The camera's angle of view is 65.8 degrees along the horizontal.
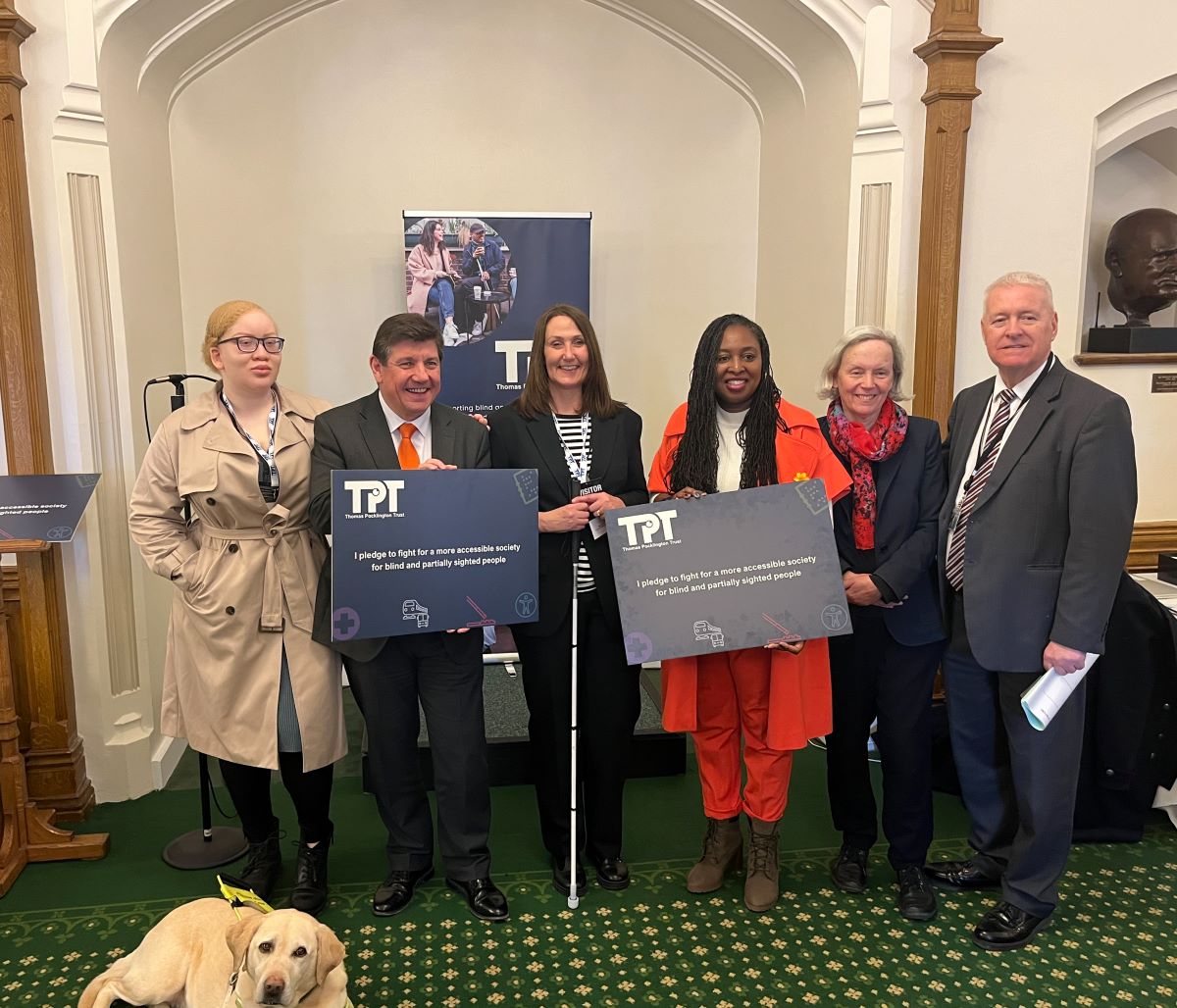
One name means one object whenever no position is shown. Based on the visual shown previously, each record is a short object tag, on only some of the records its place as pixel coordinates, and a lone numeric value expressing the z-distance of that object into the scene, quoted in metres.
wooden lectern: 2.83
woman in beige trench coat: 2.39
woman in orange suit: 2.46
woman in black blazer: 2.50
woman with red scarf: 2.48
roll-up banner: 4.12
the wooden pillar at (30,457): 3.00
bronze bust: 3.99
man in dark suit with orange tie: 2.39
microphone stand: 2.91
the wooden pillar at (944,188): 3.35
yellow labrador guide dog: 1.84
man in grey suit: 2.24
